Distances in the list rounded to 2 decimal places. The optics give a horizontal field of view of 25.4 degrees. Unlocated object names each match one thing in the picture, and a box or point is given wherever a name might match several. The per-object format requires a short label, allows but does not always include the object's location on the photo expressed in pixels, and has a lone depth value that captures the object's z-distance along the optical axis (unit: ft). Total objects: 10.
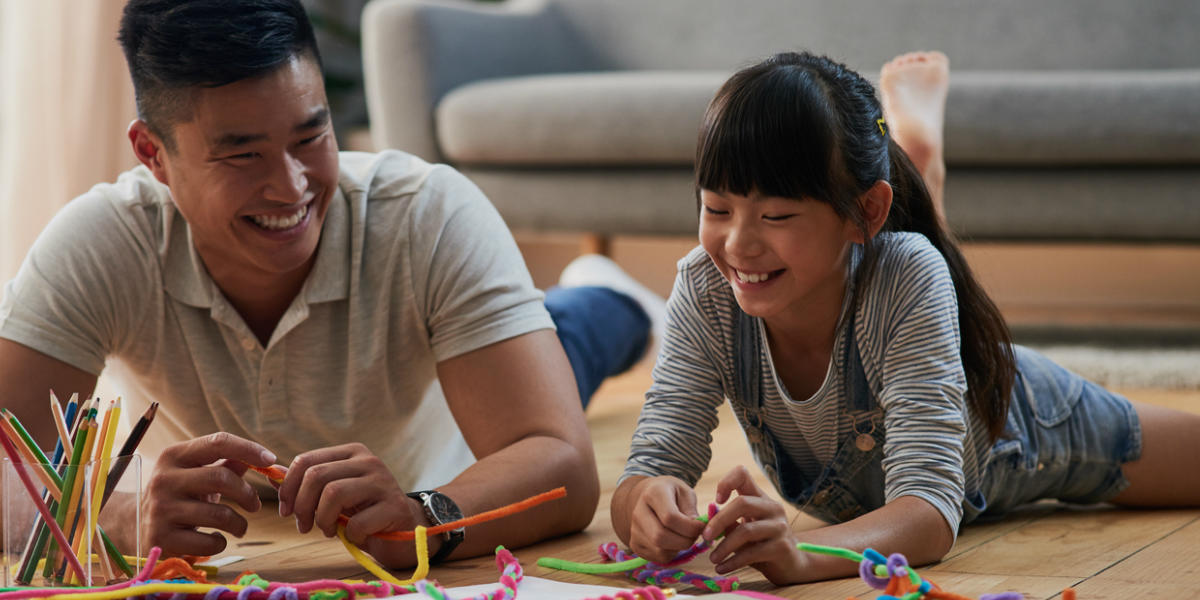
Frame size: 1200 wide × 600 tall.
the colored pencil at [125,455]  6.85
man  7.53
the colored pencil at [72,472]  6.74
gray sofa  11.78
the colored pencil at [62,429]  6.77
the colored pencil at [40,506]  6.75
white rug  10.90
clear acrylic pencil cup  6.75
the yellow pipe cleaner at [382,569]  6.98
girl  7.08
